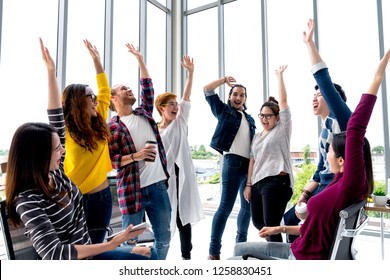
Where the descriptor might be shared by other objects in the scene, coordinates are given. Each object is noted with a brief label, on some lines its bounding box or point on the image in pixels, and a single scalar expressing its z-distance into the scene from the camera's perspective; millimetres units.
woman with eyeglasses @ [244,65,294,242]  2033
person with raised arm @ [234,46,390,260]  1084
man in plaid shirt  1765
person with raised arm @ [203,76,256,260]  2447
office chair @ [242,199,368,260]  1036
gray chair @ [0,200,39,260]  966
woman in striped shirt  956
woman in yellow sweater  1457
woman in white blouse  2357
